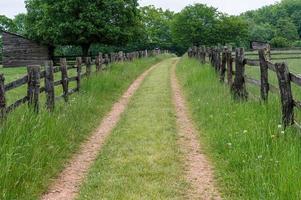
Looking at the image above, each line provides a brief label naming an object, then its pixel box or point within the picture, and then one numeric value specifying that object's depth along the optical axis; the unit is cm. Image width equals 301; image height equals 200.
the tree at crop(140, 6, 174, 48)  9775
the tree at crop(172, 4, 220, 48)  7719
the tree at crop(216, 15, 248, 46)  7838
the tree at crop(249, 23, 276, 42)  10781
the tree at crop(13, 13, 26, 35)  10738
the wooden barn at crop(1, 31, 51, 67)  5203
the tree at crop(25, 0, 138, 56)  4466
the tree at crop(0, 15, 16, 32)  9122
